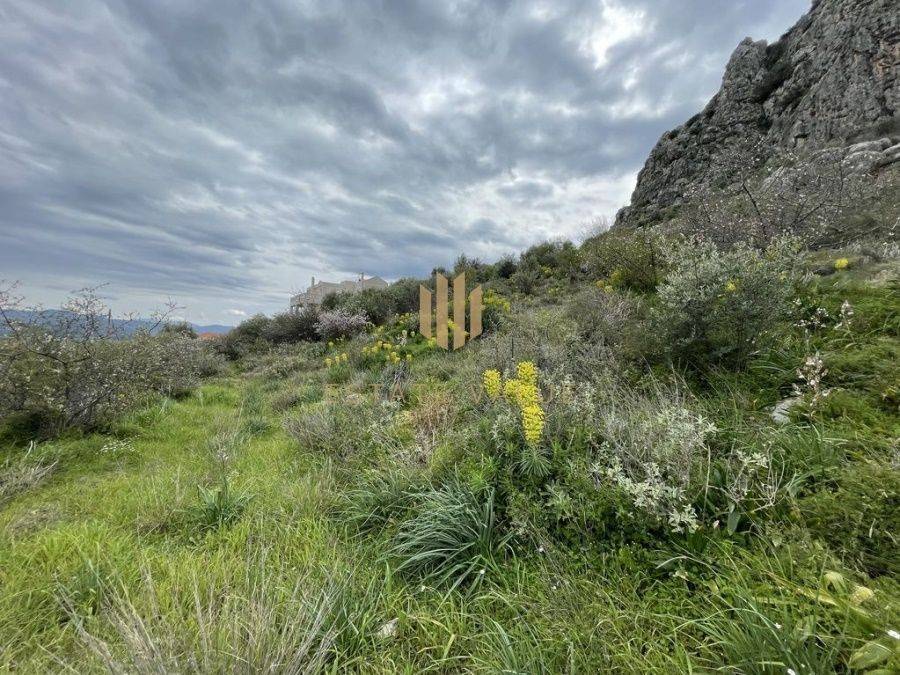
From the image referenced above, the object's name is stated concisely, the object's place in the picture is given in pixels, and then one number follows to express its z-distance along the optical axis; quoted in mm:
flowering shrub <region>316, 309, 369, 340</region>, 10727
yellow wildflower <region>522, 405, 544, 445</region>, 2440
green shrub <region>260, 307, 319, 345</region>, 12560
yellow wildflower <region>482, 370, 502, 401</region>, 2885
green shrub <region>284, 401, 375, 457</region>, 3936
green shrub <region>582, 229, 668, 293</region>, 6605
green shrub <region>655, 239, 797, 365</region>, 3221
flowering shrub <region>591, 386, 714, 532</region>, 1823
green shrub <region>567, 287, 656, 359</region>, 3930
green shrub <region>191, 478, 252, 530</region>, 2617
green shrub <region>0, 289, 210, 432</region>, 4090
